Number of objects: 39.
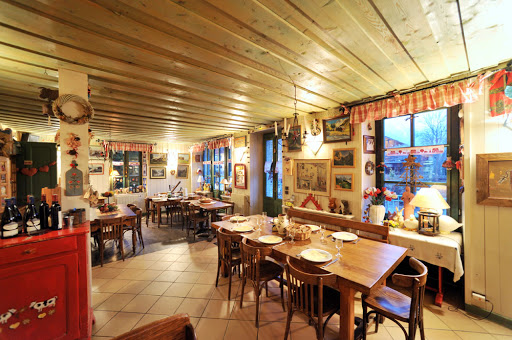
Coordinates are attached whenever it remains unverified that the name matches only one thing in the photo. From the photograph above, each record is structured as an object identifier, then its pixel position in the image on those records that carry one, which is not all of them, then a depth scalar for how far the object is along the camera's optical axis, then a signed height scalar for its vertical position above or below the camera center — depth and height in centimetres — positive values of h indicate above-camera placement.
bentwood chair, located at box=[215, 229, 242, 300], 267 -113
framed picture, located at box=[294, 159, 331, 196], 405 -17
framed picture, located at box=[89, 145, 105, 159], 711 +69
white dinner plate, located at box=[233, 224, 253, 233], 291 -85
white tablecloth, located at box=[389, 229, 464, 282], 242 -102
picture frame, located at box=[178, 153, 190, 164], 880 +51
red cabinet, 169 -101
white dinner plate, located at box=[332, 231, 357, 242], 246 -85
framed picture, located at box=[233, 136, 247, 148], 616 +83
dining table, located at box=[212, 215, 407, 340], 166 -88
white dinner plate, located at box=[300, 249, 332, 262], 196 -86
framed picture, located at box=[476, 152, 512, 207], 221 -15
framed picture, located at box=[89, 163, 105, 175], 717 +9
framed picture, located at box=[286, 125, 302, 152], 456 +62
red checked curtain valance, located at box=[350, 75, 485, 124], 240 +89
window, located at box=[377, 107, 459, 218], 298 +35
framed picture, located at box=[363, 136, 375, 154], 360 +41
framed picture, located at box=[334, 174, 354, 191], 367 -26
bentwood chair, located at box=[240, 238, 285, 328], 220 -116
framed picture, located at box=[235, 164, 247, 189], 616 -22
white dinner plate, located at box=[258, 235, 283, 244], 246 -86
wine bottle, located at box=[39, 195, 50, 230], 202 -41
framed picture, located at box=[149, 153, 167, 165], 821 +49
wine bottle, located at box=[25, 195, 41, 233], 190 -43
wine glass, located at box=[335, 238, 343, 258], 210 -85
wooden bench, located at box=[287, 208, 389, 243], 261 -82
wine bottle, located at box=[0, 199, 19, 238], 176 -45
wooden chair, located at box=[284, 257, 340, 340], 162 -111
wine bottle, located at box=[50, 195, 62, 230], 202 -43
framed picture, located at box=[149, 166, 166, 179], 823 -7
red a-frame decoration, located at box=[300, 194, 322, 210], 414 -69
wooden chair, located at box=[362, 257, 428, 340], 157 -120
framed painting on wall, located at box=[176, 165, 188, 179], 882 -7
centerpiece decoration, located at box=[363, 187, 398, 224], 323 -58
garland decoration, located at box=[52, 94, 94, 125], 218 +68
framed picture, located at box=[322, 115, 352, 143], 371 +71
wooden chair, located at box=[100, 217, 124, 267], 369 -108
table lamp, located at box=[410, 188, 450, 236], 264 -51
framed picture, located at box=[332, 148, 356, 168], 366 +18
